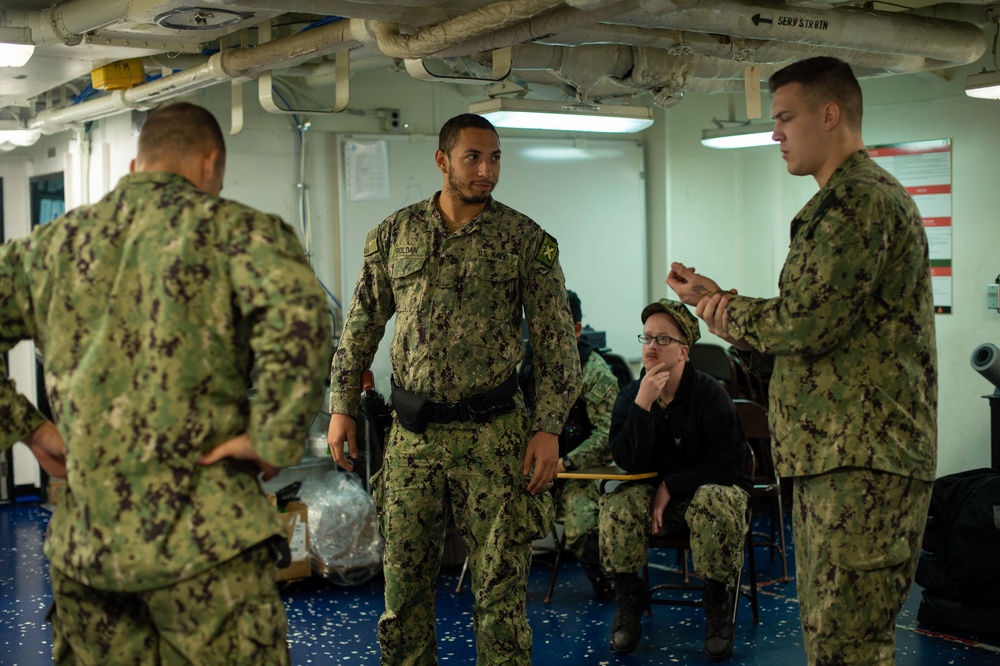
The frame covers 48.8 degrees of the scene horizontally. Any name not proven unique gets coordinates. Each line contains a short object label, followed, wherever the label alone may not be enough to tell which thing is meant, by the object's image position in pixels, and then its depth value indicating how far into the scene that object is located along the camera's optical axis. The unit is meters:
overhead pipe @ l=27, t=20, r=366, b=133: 4.20
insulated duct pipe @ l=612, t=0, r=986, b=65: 3.87
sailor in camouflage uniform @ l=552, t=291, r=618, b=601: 5.02
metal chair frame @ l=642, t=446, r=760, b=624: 4.52
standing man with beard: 3.27
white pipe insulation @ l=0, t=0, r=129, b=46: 4.12
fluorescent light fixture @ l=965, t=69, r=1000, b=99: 5.00
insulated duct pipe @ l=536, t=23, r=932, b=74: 4.11
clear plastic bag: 5.34
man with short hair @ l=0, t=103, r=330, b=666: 2.06
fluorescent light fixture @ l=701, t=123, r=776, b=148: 6.28
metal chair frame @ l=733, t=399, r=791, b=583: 5.08
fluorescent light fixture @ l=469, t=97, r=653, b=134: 5.31
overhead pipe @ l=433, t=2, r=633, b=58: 3.24
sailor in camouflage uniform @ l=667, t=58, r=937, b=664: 2.46
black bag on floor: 4.39
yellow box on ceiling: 5.46
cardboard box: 5.27
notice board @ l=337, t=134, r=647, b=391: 6.31
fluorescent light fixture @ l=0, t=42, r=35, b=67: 4.18
